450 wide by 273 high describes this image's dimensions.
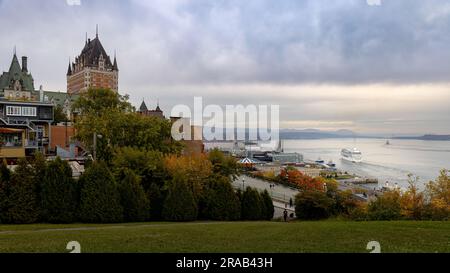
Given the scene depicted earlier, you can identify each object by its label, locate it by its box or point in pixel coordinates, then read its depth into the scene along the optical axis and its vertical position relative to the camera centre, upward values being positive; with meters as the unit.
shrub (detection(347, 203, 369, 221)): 18.21 -3.85
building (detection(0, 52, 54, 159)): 32.25 +1.01
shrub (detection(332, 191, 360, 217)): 25.88 -4.55
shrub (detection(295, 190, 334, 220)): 25.56 -4.40
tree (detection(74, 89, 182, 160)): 29.20 +0.31
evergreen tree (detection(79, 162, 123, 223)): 19.77 -3.03
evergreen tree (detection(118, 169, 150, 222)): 21.11 -3.38
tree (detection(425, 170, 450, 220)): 18.01 -3.44
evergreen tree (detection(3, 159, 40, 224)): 18.52 -2.89
